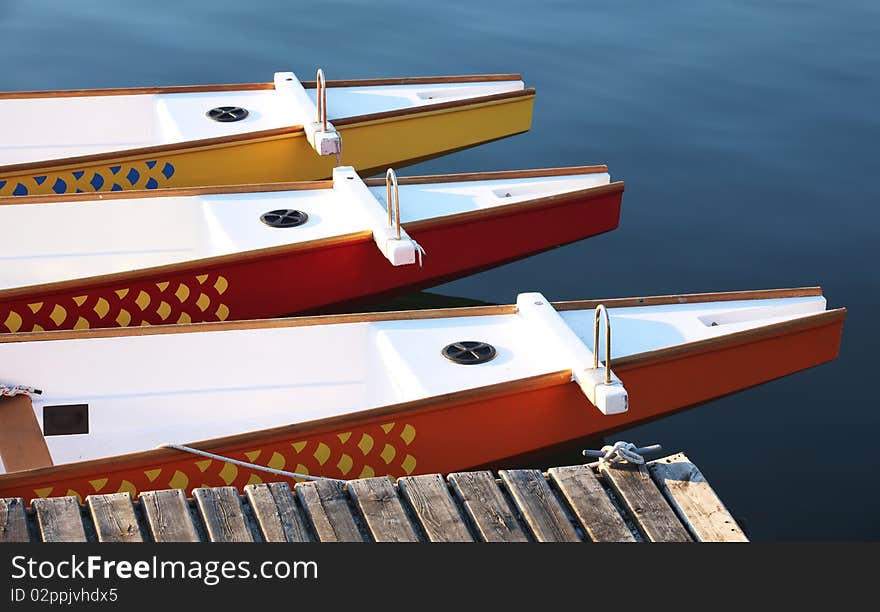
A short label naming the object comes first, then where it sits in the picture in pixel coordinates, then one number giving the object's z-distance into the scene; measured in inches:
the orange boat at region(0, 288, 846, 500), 450.3
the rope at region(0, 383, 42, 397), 469.7
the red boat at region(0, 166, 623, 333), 526.0
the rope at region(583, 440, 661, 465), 352.2
